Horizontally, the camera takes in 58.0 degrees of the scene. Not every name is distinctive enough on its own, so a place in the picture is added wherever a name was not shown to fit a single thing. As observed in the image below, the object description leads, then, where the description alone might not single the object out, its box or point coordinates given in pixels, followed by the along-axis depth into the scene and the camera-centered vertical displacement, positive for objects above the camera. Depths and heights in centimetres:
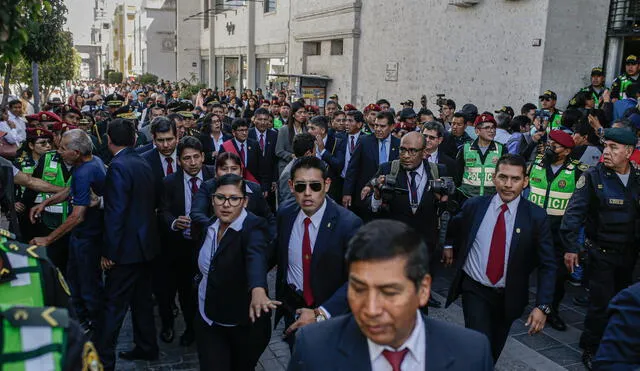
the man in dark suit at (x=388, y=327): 187 -82
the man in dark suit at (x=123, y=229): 471 -124
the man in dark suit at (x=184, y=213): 539 -121
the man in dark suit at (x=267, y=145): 897 -95
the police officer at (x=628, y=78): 1000 +32
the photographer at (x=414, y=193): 552 -100
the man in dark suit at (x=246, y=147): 829 -91
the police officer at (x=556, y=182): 608 -93
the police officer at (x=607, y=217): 512 -107
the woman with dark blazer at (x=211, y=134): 856 -78
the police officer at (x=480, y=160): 712 -84
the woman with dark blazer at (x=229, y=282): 386 -133
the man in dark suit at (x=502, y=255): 425 -120
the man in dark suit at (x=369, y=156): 745 -87
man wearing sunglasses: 379 -103
